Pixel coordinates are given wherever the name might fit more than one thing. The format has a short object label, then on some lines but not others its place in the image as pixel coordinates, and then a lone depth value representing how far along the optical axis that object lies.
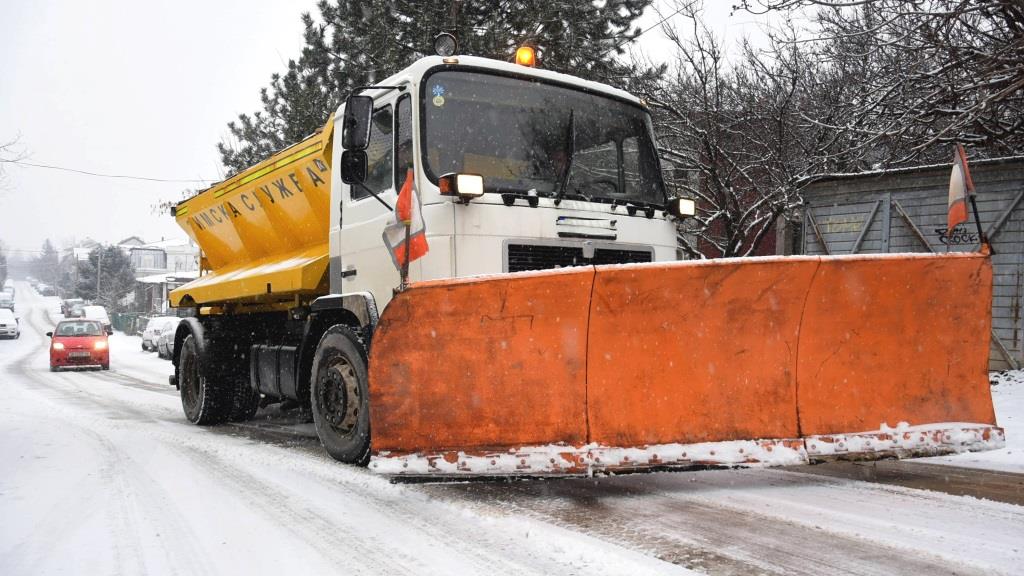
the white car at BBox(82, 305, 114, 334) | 48.87
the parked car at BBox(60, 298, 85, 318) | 73.79
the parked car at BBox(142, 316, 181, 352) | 31.52
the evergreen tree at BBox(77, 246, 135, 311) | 73.11
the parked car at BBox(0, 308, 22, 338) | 41.56
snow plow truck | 3.85
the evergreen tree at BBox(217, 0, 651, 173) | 15.94
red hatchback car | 20.56
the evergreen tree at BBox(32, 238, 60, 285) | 160.40
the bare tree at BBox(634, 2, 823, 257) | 12.90
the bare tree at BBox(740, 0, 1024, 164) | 8.18
